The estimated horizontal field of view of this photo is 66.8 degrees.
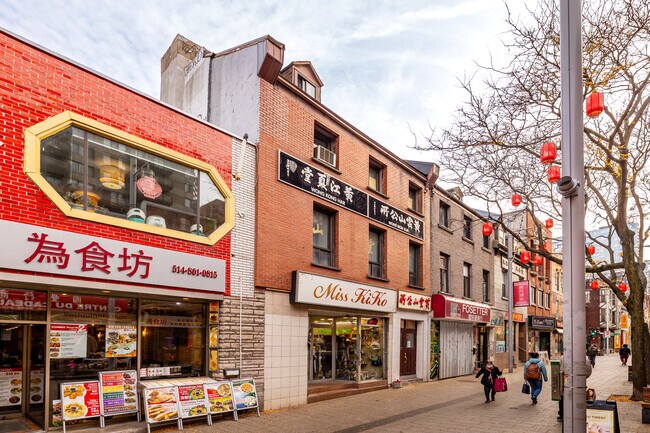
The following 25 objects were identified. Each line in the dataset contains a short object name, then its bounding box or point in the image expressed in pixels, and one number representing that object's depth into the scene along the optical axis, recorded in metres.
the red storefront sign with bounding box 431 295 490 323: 21.27
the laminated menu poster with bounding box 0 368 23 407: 9.01
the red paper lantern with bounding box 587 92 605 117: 7.17
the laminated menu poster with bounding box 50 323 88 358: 9.12
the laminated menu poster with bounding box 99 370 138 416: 9.42
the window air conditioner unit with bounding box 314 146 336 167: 15.35
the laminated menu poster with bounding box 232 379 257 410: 11.24
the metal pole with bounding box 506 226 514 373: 24.92
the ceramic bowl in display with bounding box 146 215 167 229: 10.52
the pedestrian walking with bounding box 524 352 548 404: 14.40
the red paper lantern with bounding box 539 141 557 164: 7.45
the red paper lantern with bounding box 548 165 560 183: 8.36
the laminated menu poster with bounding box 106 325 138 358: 9.93
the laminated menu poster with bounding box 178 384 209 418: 10.12
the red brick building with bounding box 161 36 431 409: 13.36
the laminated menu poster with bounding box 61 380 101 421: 8.88
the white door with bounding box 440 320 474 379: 22.00
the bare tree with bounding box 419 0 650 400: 11.16
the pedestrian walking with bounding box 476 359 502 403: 14.77
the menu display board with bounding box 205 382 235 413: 10.69
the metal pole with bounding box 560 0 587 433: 5.45
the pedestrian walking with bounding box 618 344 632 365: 32.19
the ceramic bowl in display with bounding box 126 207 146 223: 10.13
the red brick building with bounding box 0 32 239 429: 8.46
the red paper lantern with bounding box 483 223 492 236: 16.55
